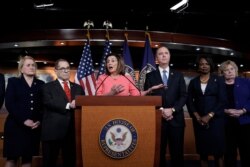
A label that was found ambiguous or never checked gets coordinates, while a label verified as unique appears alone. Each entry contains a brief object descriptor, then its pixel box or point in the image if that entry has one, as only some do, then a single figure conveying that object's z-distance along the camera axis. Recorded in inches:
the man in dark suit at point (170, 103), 105.0
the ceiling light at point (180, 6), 260.3
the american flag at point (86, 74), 167.5
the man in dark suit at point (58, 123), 103.4
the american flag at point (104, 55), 172.6
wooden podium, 74.4
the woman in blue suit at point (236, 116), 121.4
